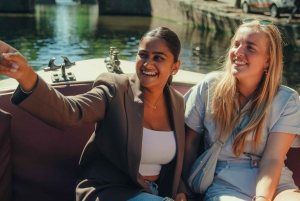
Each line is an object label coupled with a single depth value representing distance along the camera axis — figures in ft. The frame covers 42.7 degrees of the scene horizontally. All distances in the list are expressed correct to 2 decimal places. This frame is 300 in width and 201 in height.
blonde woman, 5.00
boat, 5.04
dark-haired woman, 4.15
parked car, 40.91
